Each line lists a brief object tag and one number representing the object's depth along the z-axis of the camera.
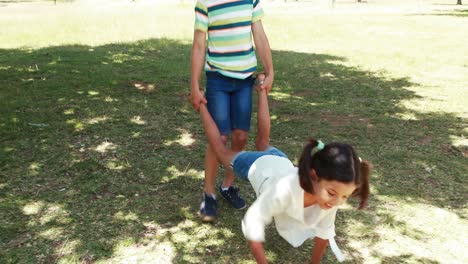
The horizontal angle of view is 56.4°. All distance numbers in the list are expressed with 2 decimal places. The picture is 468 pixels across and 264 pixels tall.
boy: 3.00
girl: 2.11
